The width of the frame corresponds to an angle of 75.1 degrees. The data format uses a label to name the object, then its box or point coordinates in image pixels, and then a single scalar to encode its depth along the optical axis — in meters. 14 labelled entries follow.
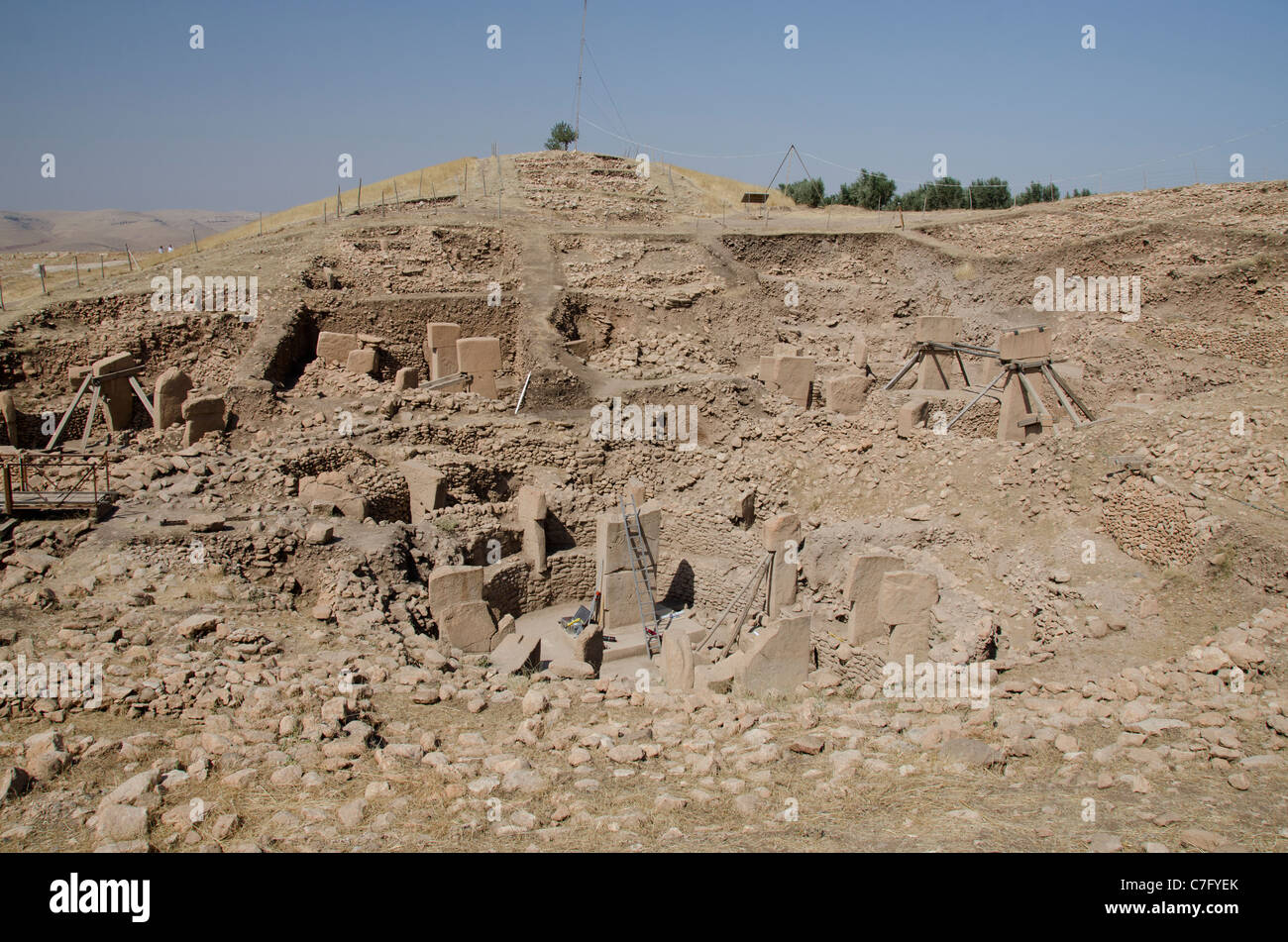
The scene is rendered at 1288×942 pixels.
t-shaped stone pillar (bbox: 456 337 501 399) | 20.22
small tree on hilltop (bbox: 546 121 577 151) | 42.34
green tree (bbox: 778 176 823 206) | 41.97
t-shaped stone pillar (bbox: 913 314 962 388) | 19.91
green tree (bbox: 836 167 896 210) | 39.59
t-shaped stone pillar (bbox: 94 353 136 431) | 17.19
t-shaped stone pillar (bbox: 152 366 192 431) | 16.75
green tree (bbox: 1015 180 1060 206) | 39.06
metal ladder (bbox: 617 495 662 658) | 13.90
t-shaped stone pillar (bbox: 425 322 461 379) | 20.48
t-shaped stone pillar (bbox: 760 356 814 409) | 19.95
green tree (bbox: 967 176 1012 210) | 38.06
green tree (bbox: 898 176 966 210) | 38.09
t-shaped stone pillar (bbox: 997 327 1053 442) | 16.44
